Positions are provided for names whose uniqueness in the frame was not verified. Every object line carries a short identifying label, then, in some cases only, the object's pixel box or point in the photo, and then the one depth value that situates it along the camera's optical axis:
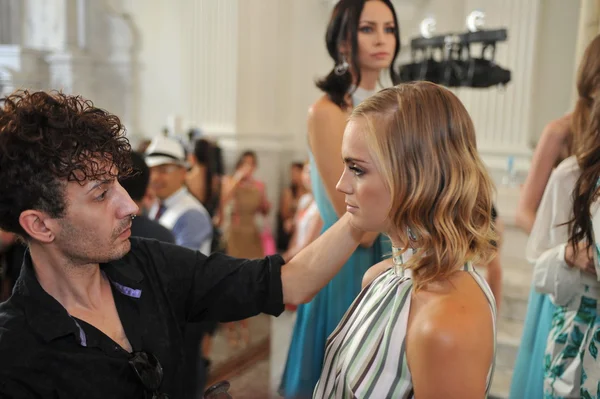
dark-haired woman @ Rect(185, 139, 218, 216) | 4.15
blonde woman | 0.98
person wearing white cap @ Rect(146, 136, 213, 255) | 3.18
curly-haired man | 1.21
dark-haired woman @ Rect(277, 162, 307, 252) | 6.82
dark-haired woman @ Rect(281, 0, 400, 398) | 1.86
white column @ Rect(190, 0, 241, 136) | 6.79
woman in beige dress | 5.56
